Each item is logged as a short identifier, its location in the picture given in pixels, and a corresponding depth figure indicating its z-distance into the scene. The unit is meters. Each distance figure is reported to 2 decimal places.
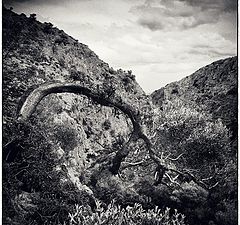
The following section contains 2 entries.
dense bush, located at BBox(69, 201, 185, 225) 4.11
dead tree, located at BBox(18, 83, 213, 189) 5.30
